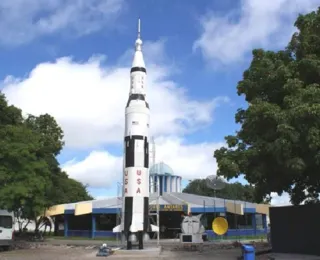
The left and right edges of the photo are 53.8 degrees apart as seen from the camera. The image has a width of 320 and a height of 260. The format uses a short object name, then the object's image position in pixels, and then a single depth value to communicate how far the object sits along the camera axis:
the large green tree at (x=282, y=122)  11.54
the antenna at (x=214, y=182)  19.68
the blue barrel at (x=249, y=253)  12.29
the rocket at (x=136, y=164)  18.51
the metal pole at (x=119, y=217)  24.69
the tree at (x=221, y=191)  57.97
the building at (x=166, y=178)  37.34
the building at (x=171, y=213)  30.00
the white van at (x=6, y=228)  19.06
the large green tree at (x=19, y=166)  19.11
